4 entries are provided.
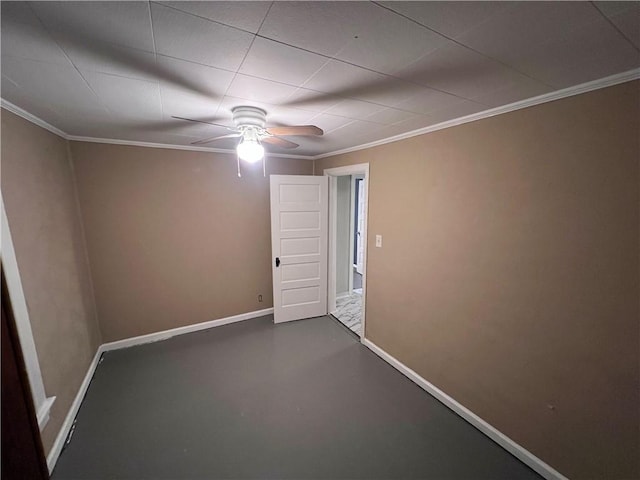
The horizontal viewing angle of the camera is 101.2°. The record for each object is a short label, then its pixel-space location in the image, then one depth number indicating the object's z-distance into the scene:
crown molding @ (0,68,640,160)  1.29
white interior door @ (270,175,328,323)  3.43
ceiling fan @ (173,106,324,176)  1.70
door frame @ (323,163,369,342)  2.96
